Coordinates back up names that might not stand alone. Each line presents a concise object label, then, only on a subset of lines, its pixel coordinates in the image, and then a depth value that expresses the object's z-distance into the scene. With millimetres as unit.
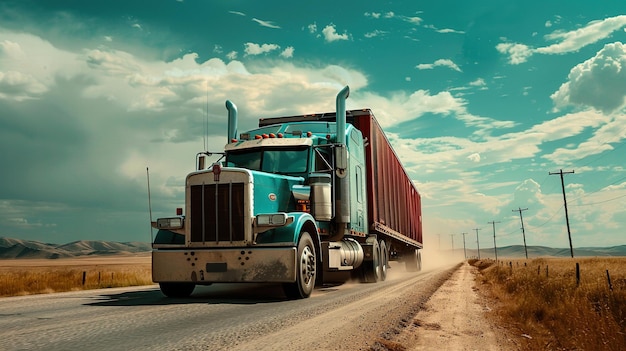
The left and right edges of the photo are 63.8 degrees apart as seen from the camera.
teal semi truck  8555
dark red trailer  14016
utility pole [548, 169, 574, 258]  52625
